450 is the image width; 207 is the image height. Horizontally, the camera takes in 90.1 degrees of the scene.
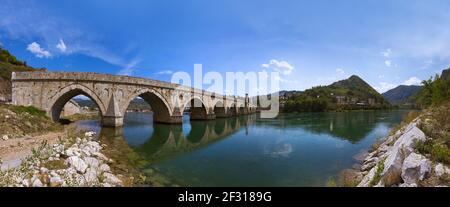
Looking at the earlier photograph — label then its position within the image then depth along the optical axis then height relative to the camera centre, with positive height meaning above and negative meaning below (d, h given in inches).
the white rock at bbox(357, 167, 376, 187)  229.0 -76.2
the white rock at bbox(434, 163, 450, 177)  187.9 -53.2
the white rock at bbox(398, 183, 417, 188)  178.5 -62.0
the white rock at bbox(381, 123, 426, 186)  194.9 -49.6
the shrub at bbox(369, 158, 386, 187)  211.3 -65.9
